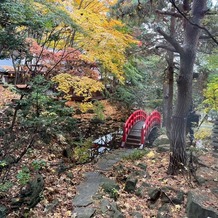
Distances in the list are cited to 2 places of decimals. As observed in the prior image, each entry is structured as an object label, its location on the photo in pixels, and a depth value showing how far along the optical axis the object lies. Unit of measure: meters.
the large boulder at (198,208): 4.43
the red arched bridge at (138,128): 11.30
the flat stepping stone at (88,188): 4.95
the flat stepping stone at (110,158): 7.40
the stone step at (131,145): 11.63
